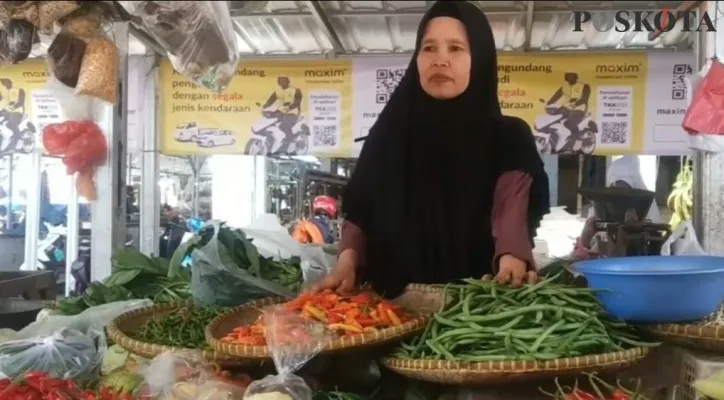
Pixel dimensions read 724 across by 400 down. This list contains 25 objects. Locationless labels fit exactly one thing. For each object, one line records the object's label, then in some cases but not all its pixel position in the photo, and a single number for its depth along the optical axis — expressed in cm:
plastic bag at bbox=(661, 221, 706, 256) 388
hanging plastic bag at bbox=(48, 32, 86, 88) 214
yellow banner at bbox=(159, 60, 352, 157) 580
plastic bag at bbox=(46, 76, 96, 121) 303
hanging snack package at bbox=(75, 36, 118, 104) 219
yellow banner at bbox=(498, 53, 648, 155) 551
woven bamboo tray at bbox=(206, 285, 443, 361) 205
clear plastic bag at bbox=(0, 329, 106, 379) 246
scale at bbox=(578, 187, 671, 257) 570
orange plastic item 634
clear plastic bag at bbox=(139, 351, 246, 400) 209
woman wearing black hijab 279
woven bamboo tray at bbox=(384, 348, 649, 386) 191
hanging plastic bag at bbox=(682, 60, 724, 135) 350
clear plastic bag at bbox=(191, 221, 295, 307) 280
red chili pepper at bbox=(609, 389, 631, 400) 197
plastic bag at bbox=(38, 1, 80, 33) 168
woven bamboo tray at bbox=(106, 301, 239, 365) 227
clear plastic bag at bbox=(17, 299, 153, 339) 288
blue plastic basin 207
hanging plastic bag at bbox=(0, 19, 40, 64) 199
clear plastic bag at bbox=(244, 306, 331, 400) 203
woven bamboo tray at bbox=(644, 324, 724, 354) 207
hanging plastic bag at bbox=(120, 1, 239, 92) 148
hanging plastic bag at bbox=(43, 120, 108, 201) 415
